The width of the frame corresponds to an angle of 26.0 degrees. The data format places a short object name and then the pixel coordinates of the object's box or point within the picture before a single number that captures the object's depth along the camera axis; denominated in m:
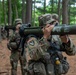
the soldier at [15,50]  4.21
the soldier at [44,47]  2.29
